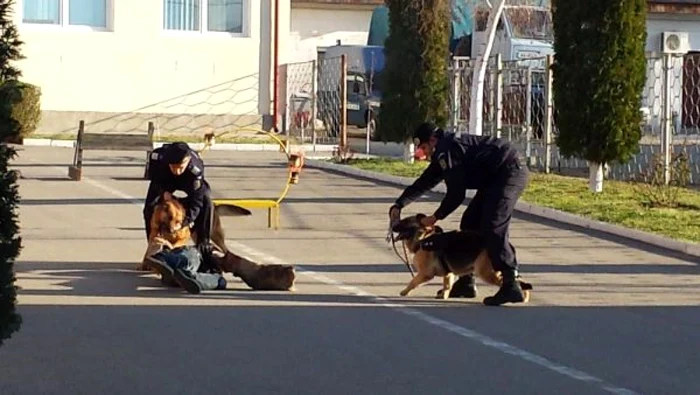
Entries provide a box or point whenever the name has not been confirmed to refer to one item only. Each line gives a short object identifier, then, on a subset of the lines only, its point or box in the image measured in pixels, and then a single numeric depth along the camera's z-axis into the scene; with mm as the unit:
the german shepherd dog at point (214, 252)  11758
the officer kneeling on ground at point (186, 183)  12133
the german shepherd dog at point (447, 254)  11195
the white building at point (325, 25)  46844
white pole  24094
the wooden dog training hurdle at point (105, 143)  22094
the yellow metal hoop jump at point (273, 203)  15398
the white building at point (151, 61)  33906
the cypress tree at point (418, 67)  25531
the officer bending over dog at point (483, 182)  11023
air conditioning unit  44125
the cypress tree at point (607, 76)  19781
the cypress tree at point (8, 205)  6672
